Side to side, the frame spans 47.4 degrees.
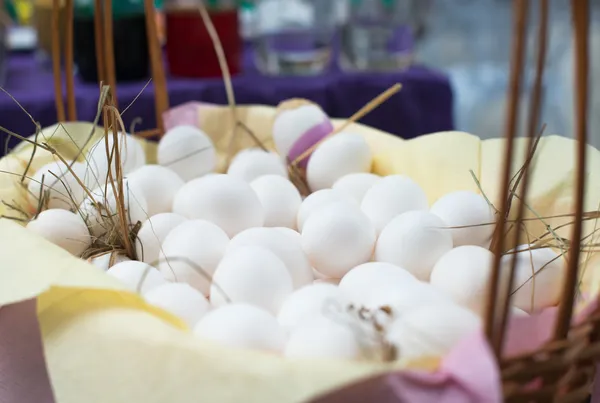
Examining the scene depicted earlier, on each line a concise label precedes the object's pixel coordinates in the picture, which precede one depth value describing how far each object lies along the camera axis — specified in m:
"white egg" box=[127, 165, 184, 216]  0.50
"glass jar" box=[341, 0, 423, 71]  1.12
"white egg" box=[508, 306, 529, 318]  0.36
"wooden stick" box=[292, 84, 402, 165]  0.57
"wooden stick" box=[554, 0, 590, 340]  0.28
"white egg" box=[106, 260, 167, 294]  0.39
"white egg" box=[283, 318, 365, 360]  0.31
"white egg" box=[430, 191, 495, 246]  0.46
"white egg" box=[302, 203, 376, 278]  0.43
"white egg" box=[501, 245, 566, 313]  0.41
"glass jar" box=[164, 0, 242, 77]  1.01
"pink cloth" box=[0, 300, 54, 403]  0.38
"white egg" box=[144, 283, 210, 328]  0.36
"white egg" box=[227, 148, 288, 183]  0.57
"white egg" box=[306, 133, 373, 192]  0.56
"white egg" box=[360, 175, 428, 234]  0.48
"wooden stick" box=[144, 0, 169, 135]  0.57
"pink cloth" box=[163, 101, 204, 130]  0.64
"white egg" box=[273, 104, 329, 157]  0.60
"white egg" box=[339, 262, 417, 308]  0.38
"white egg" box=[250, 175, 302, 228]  0.50
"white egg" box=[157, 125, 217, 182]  0.57
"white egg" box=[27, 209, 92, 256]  0.45
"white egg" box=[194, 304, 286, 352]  0.32
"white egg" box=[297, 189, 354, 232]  0.49
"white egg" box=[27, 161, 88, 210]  0.50
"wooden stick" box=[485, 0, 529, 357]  0.27
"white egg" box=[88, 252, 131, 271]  0.44
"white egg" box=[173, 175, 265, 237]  0.46
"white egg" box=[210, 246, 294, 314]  0.37
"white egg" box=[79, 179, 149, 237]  0.46
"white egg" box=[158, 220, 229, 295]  0.42
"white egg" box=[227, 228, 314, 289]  0.42
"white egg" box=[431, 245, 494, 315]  0.39
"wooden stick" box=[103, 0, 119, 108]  0.56
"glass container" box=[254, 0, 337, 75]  1.08
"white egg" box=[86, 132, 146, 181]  0.52
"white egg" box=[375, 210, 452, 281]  0.43
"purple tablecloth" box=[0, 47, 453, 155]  0.94
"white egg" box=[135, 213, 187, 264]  0.45
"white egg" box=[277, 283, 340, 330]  0.36
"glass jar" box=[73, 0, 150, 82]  0.94
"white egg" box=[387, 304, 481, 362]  0.32
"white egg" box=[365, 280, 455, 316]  0.34
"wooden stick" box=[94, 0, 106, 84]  0.59
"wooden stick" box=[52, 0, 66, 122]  0.57
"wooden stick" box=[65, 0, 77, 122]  0.55
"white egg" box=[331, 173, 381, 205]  0.53
